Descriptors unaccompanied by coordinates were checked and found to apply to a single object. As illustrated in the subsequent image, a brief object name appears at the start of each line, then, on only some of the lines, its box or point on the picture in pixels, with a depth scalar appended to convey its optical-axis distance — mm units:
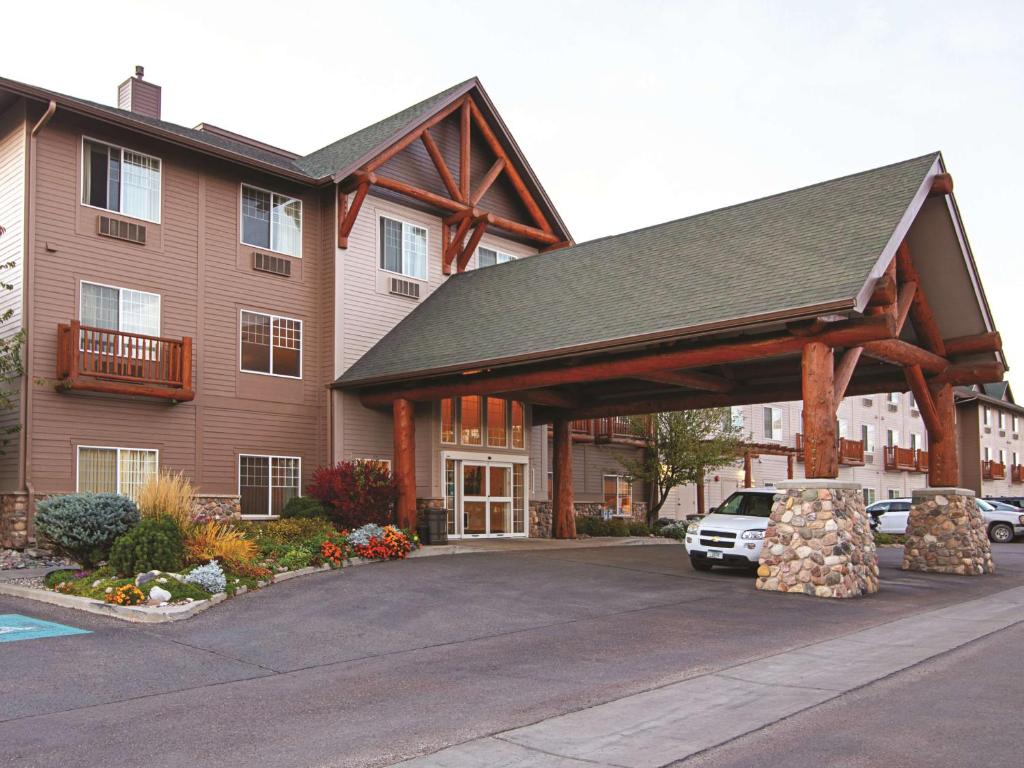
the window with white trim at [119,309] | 18547
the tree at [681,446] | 30000
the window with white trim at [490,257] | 26359
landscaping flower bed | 12156
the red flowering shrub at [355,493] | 19531
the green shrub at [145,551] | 13336
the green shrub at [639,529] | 28903
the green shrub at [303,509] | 19156
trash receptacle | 21031
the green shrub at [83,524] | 14055
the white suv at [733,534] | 16812
